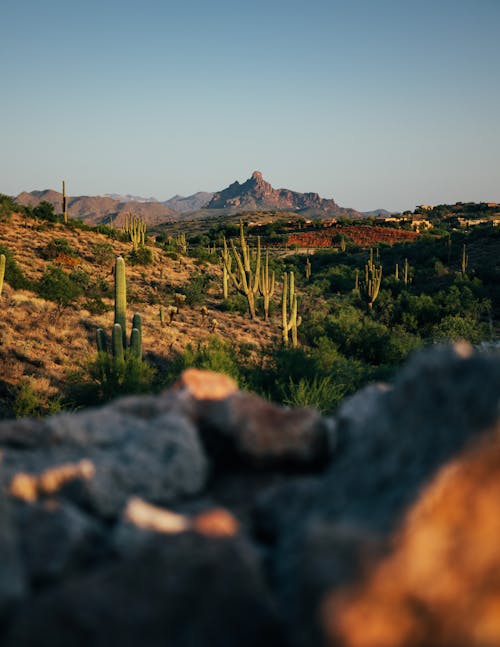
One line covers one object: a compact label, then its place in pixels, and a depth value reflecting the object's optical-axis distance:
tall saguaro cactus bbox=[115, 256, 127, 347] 12.06
